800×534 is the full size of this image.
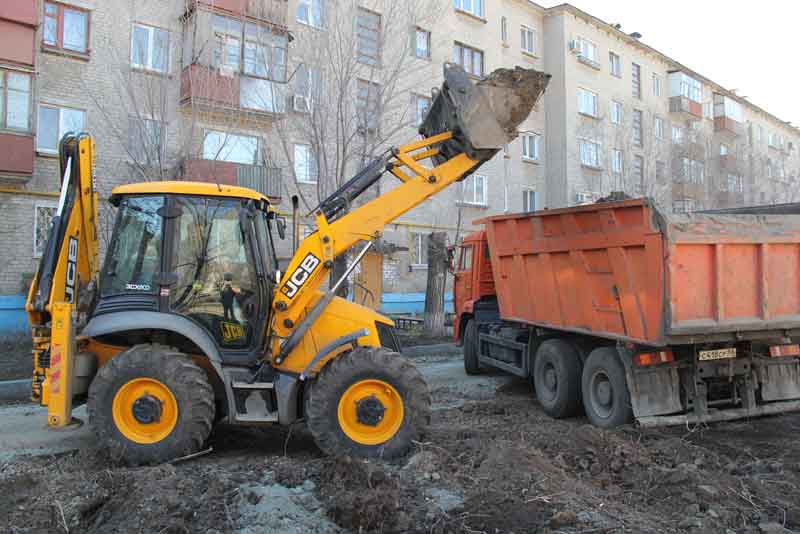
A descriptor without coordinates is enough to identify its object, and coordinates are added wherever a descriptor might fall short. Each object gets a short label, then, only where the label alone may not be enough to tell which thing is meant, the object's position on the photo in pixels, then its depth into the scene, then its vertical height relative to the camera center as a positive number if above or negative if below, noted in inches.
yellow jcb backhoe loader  199.0 -8.2
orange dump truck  226.4 -7.6
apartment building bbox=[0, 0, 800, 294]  533.6 +184.8
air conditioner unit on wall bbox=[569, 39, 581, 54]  1124.5 +456.4
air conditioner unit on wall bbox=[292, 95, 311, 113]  531.5 +164.8
